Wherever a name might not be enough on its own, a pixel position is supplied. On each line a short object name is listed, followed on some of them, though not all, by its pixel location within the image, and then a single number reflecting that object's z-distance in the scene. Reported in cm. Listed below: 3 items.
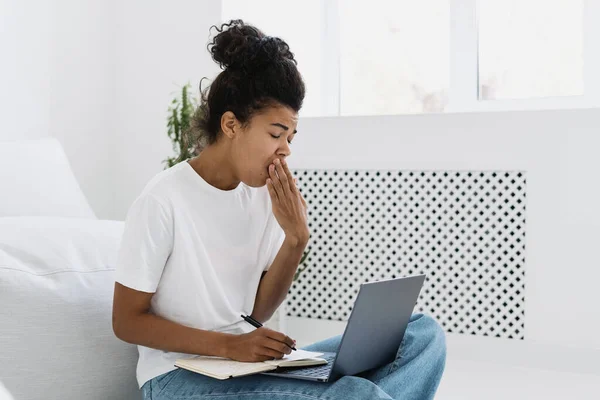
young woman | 129
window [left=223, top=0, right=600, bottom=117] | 292
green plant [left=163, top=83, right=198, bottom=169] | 273
